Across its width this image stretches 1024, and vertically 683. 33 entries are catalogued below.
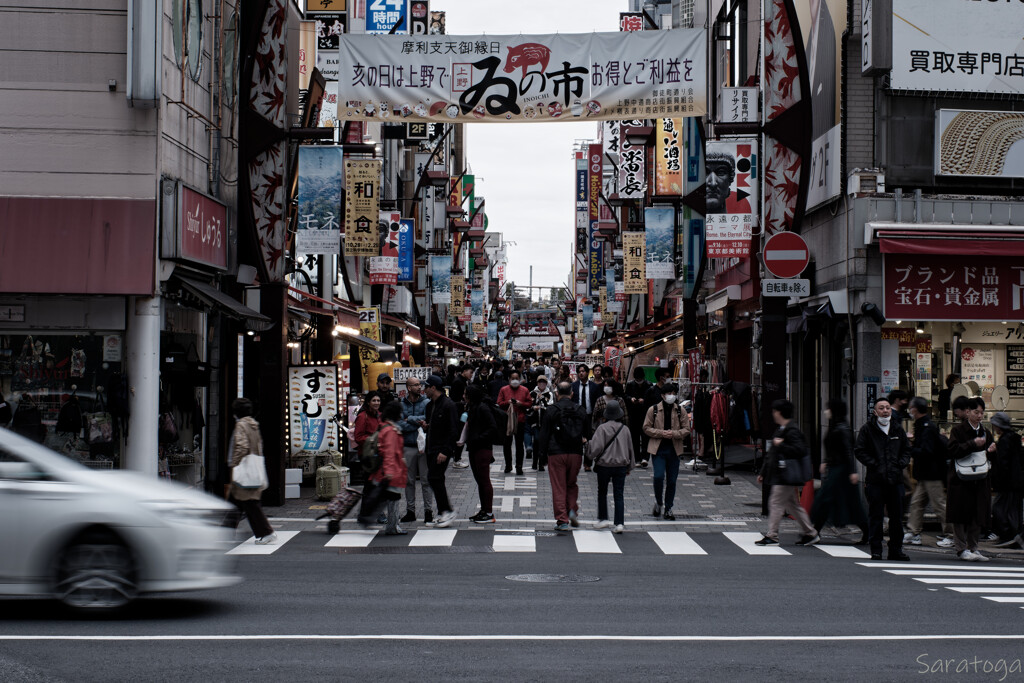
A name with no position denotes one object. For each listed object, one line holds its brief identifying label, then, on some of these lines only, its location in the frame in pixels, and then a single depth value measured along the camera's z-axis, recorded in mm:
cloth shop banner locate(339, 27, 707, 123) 18078
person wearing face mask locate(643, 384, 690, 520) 16828
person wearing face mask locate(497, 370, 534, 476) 23516
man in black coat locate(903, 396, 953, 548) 14414
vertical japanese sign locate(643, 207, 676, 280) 33219
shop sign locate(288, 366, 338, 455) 19828
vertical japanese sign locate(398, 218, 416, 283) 37625
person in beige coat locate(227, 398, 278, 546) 13430
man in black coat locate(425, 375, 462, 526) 15734
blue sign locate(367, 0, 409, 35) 37219
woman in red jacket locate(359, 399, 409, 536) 14547
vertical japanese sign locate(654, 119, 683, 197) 32812
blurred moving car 8781
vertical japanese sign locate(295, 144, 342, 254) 20578
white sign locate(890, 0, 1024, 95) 19188
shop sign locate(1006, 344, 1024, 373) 18969
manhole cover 11422
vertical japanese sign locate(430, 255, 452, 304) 51125
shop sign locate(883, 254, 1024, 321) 18609
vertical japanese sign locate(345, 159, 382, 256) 27047
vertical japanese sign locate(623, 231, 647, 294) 36781
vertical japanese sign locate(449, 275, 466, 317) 57938
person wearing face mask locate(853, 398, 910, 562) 13398
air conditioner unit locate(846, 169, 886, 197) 19031
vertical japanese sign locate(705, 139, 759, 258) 20547
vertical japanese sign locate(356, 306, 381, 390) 31312
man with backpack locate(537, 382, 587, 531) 15430
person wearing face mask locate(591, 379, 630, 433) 20906
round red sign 16938
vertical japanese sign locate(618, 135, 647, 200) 39781
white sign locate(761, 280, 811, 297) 17281
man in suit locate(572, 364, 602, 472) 24109
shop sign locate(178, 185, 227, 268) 16922
